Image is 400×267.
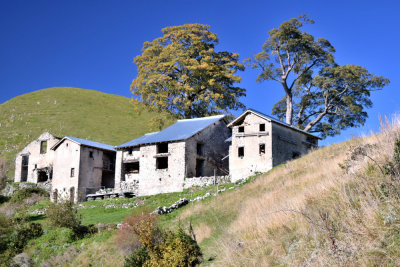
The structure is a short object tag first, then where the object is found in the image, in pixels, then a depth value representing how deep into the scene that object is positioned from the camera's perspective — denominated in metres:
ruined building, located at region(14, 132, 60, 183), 57.53
